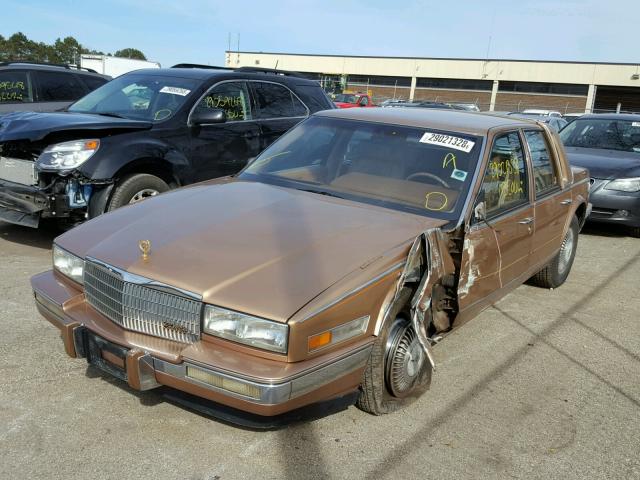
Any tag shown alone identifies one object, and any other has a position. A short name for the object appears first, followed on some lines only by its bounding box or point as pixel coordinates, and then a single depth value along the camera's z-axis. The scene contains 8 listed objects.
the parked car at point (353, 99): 28.42
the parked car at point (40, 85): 9.46
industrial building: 51.34
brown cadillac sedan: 2.69
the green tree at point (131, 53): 86.97
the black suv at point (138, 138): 5.65
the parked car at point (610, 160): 8.35
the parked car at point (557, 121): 18.01
